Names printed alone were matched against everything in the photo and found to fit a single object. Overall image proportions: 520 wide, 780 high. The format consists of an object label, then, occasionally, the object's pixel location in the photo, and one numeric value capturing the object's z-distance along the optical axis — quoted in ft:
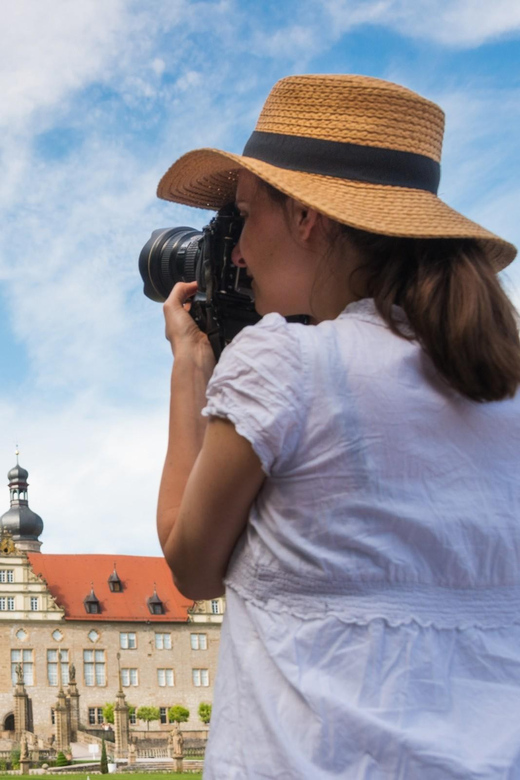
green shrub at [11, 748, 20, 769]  109.18
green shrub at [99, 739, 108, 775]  98.53
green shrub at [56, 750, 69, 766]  106.83
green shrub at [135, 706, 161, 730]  127.54
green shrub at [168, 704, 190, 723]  127.03
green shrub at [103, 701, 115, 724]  124.16
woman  3.07
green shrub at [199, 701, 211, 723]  124.77
